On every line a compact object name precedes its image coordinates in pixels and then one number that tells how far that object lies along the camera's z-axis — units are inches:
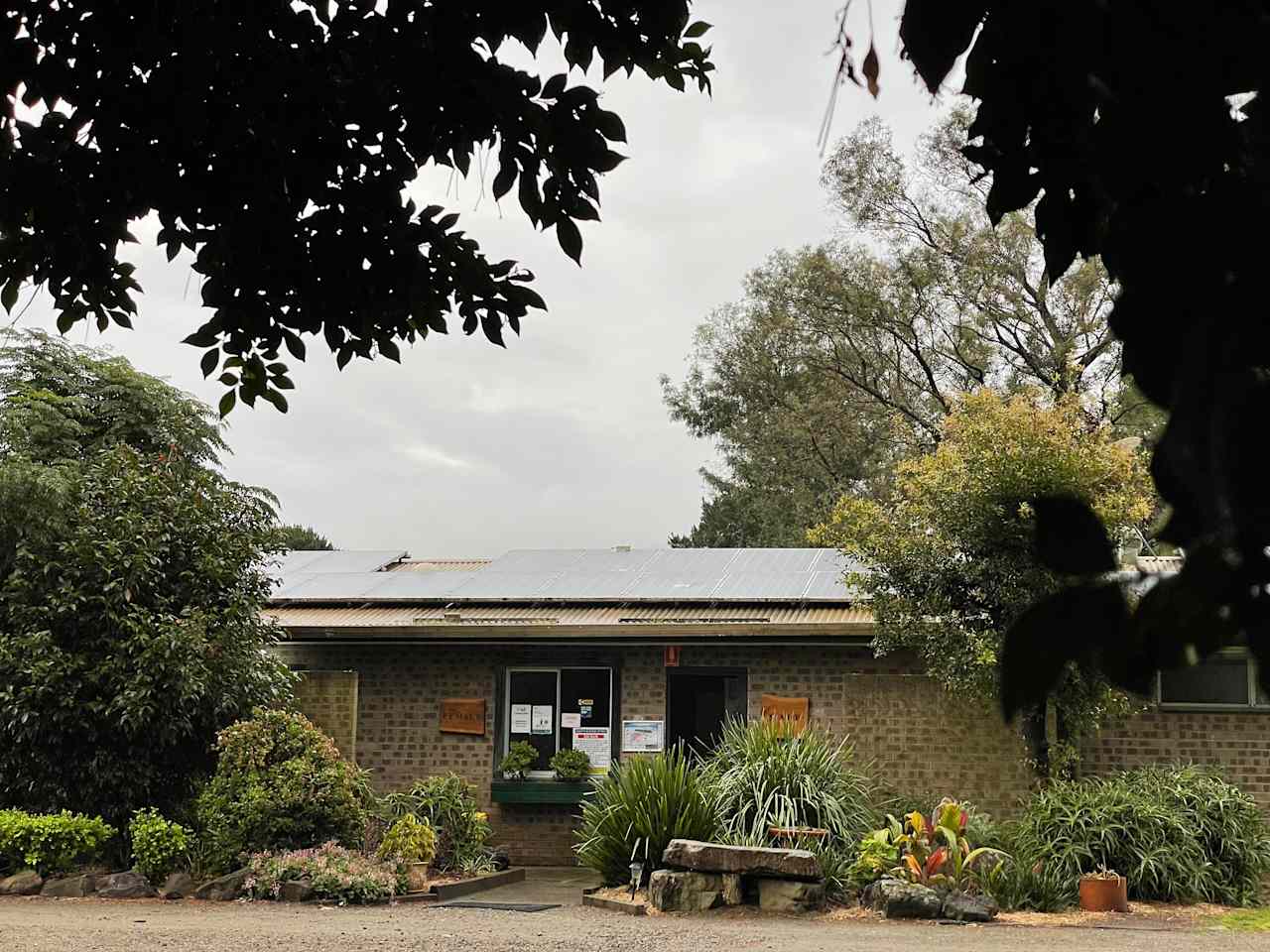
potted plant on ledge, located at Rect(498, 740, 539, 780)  598.5
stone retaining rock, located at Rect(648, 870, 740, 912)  426.9
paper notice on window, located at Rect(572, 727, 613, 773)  614.2
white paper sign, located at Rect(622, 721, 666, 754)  605.0
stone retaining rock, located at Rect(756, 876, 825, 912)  426.9
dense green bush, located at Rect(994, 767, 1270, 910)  438.6
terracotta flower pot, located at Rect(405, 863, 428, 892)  468.1
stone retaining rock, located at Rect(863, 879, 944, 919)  412.2
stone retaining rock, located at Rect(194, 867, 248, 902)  448.5
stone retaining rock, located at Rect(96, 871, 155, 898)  453.7
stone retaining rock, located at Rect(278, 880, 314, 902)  444.1
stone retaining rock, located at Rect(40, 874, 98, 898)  455.2
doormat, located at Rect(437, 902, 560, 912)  441.4
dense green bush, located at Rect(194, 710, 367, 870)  466.3
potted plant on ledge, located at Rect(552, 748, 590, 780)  590.9
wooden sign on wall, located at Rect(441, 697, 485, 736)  619.8
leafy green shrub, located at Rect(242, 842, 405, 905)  442.9
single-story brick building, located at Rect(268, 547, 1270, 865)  576.7
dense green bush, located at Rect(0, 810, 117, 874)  464.4
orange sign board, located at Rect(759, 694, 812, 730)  588.1
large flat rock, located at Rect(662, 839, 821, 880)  428.1
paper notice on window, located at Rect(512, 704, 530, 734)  623.2
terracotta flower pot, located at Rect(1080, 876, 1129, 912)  423.8
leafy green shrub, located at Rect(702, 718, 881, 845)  465.4
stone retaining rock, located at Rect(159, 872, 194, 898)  452.8
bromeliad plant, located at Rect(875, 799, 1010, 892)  435.2
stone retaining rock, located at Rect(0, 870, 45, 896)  455.5
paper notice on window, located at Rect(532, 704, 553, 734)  622.5
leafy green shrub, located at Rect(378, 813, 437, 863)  475.8
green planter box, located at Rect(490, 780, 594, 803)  591.5
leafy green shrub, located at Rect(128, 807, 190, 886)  464.1
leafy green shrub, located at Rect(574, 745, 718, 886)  457.4
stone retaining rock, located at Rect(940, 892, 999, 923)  409.1
